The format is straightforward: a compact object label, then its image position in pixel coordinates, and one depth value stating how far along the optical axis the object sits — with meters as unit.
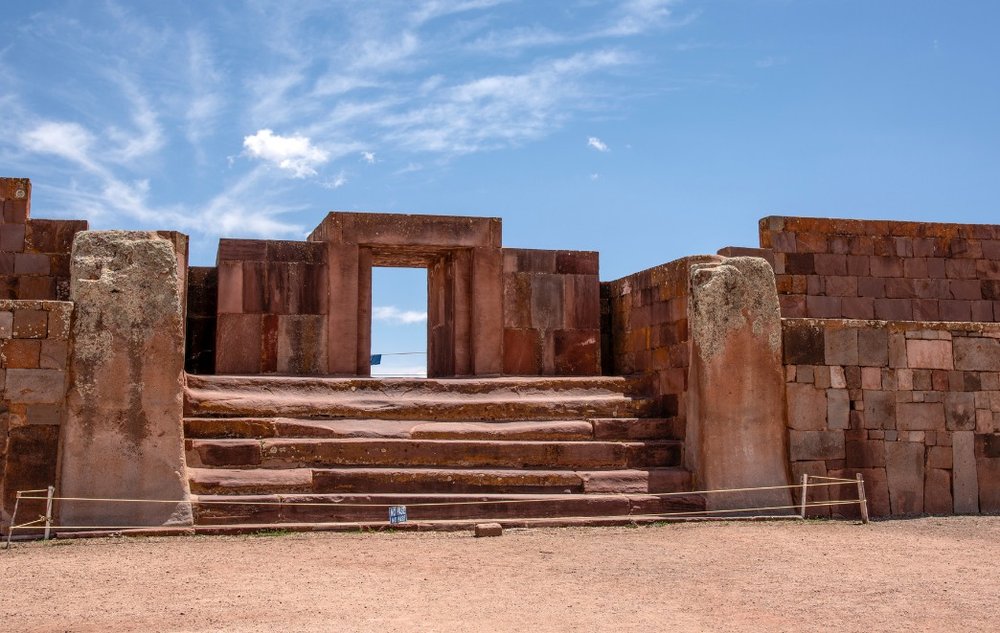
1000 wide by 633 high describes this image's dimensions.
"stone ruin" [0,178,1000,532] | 9.27
